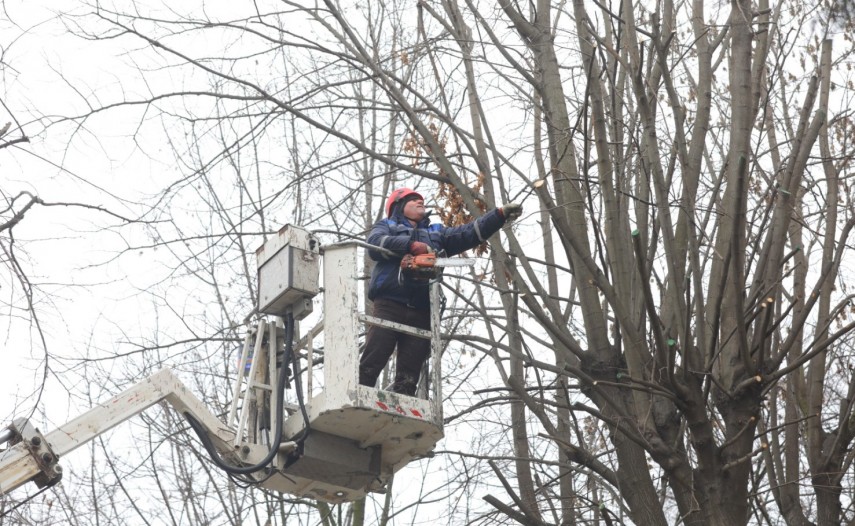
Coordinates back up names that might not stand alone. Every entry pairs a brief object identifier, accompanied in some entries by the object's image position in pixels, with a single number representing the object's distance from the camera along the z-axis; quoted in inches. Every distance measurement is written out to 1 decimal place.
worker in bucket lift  550.6
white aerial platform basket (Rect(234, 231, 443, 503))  509.4
